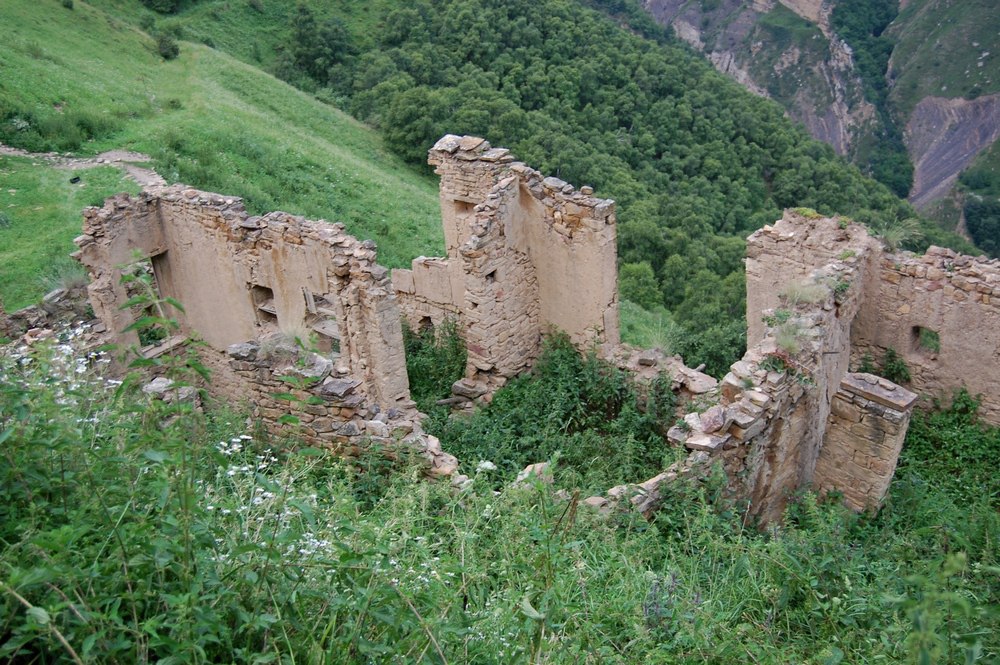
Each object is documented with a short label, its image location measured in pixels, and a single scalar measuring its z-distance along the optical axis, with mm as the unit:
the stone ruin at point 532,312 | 6695
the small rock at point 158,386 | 6698
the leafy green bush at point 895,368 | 9453
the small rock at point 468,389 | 9891
